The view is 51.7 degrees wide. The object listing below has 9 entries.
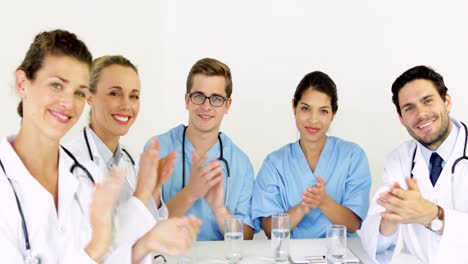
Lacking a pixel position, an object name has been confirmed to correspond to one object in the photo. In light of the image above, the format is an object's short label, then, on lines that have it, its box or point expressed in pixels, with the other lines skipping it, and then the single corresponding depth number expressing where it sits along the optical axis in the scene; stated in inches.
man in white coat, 65.8
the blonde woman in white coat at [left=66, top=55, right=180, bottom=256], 69.3
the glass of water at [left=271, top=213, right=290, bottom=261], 67.5
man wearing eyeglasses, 81.0
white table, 67.6
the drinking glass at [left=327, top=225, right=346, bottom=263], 65.8
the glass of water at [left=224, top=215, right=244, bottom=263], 66.7
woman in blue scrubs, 86.1
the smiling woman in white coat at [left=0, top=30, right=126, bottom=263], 49.2
